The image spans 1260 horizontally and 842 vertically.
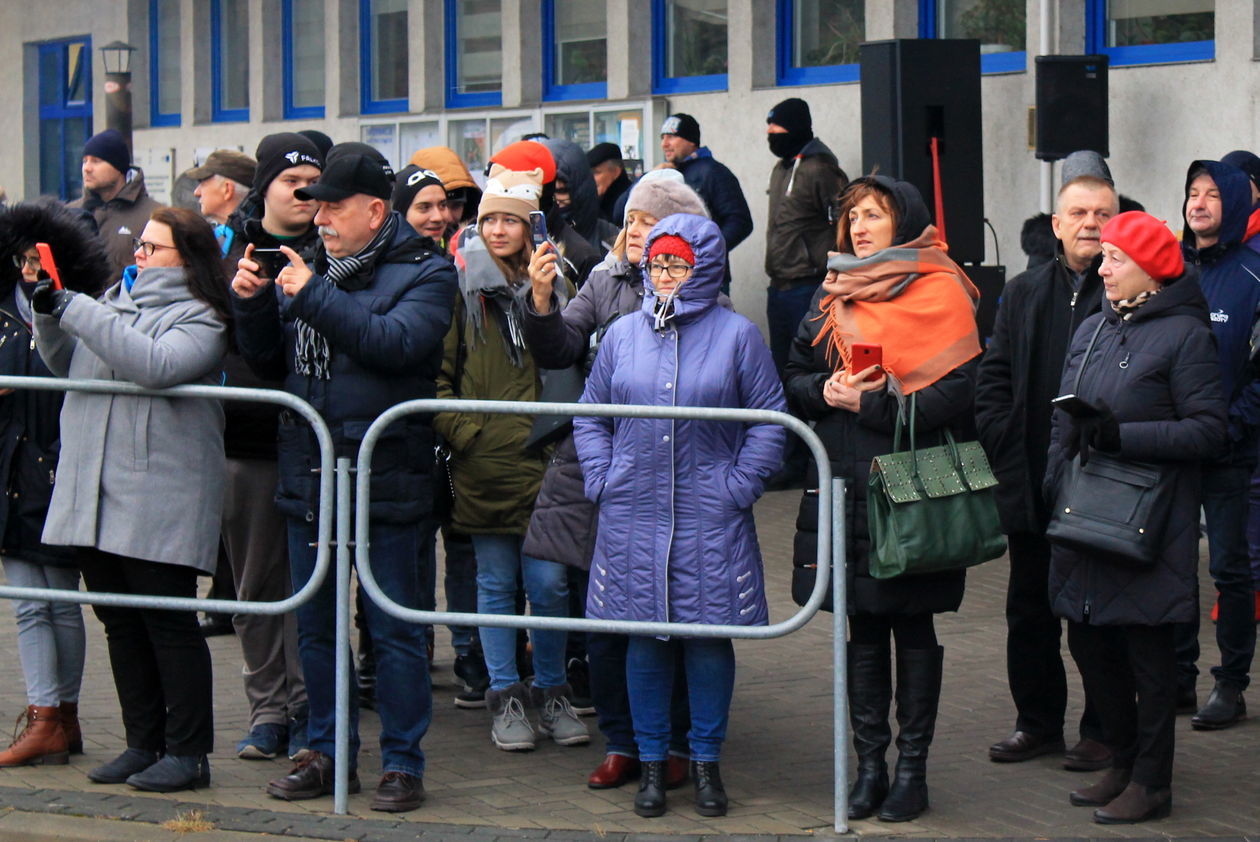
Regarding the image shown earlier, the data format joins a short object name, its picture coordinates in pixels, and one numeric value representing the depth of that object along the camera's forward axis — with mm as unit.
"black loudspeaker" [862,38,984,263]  11758
